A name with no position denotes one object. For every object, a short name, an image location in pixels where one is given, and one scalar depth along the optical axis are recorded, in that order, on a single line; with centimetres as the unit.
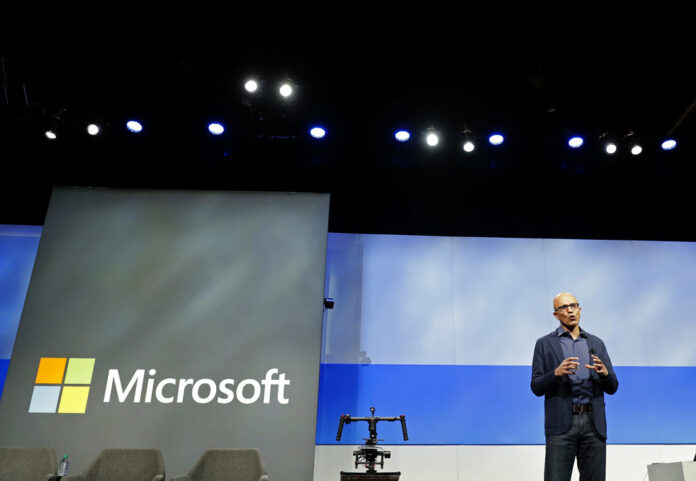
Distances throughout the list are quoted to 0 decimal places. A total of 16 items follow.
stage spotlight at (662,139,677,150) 558
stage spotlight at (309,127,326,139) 566
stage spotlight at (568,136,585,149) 563
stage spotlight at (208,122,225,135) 565
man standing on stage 386
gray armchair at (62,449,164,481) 434
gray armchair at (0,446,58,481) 430
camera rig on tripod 432
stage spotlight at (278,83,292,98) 512
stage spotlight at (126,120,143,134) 564
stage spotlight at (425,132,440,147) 561
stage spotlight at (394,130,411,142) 567
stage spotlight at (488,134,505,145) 566
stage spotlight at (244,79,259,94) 510
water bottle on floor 484
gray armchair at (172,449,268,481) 440
